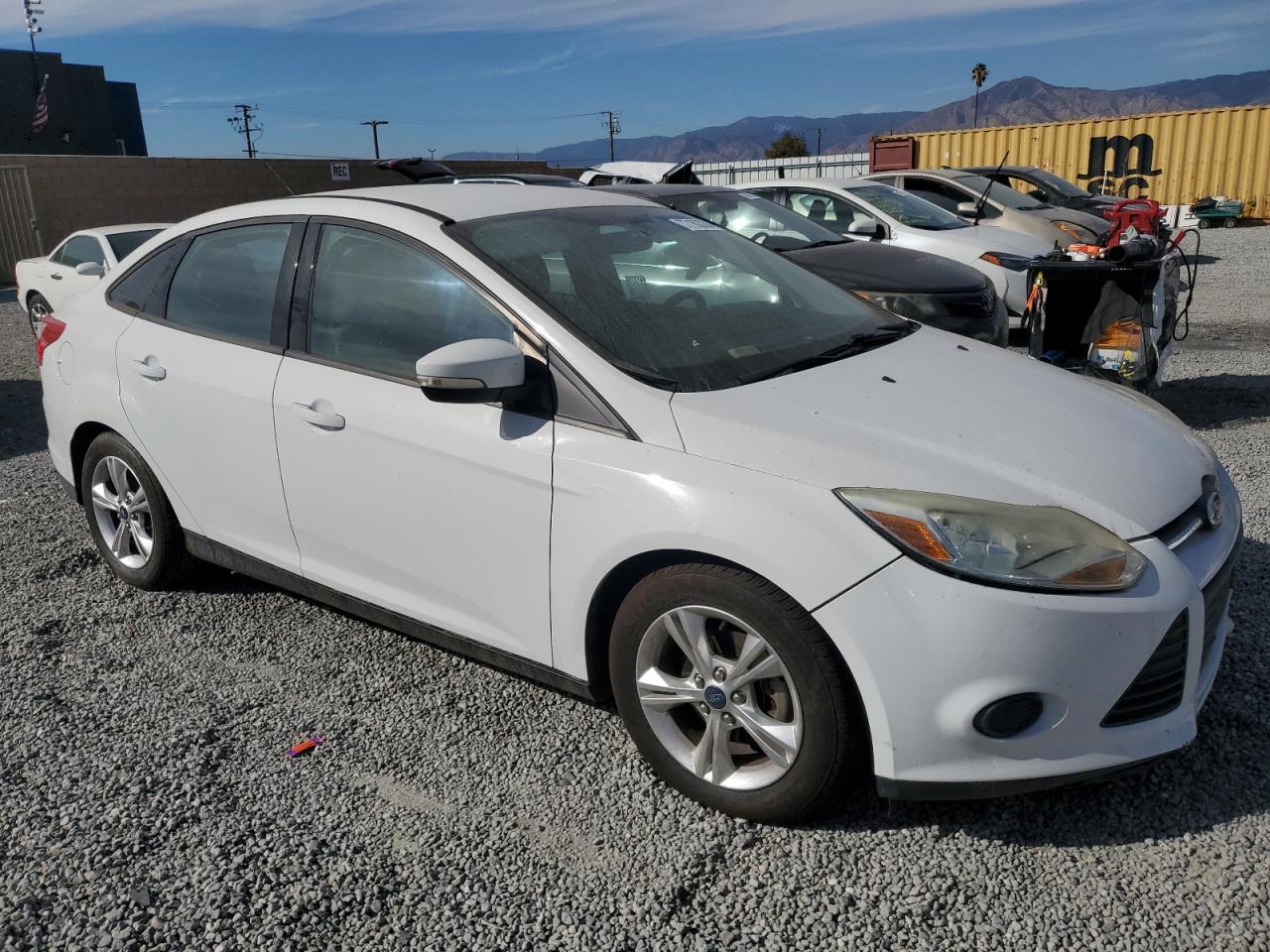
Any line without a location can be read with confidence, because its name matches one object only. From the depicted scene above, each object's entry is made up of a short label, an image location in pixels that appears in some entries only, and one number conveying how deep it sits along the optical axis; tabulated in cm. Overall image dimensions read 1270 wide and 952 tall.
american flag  3881
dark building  3925
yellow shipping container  2472
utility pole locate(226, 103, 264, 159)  8488
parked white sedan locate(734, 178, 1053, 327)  945
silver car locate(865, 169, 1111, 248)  1201
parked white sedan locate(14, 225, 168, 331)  1101
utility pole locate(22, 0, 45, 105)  4454
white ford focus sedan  231
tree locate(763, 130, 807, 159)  8648
